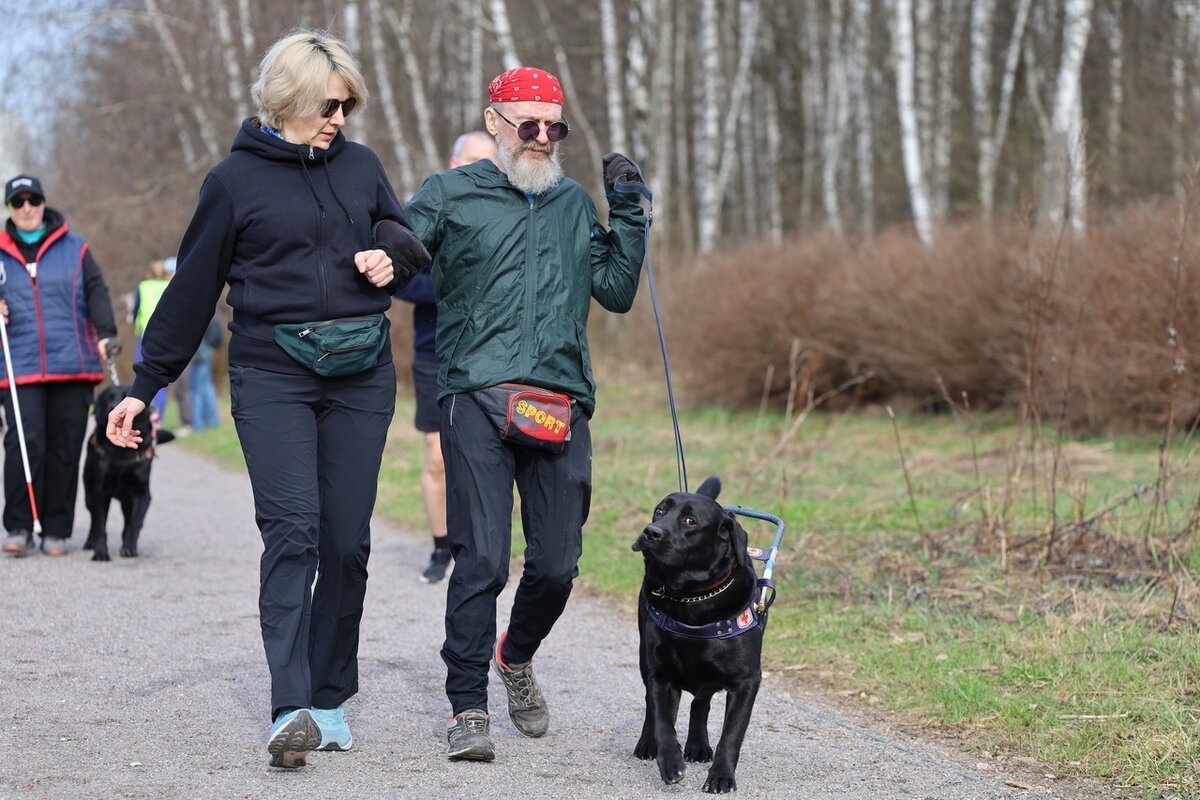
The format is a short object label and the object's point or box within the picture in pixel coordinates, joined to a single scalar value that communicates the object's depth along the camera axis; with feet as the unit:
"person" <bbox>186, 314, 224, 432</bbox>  59.72
